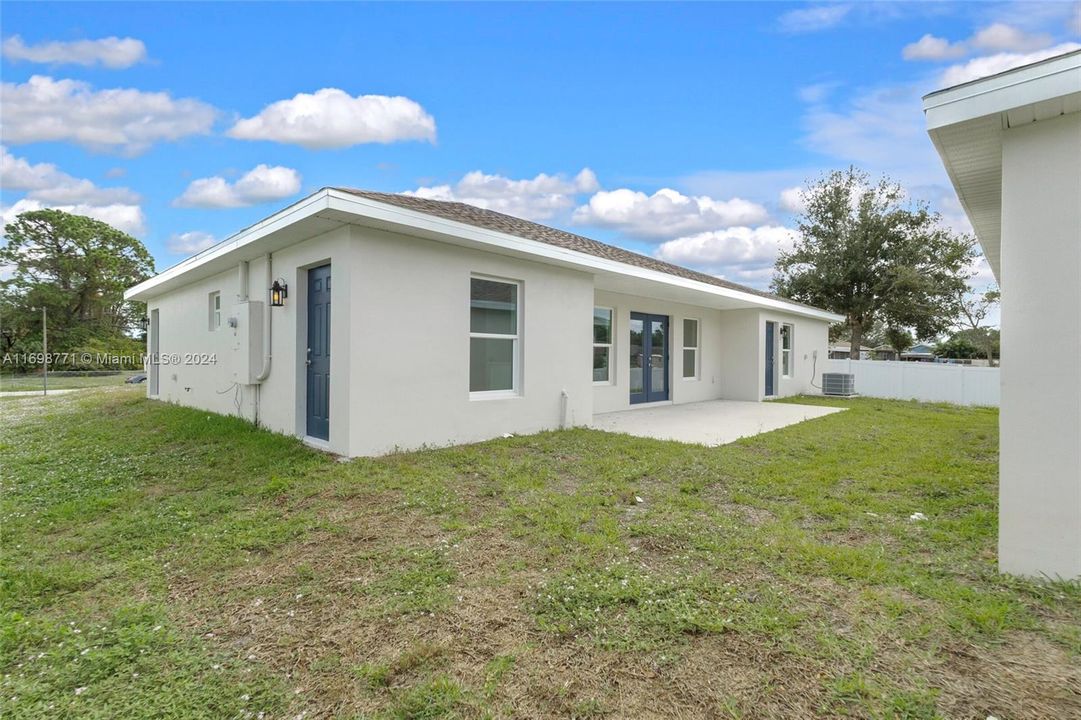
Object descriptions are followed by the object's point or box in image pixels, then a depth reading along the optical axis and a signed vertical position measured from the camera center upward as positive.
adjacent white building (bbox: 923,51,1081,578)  2.82 +0.32
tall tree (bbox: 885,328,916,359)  24.63 +0.73
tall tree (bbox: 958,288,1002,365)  20.32 +1.72
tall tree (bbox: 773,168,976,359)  21.61 +4.11
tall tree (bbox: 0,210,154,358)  27.64 +3.99
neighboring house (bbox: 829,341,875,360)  38.47 +0.21
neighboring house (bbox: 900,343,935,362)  47.70 +0.03
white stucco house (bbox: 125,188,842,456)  5.64 +0.39
